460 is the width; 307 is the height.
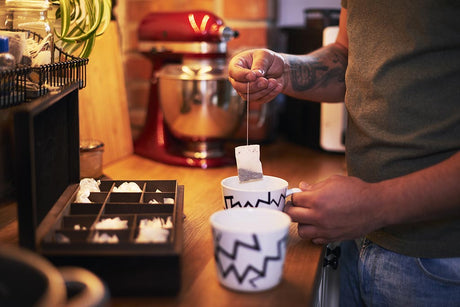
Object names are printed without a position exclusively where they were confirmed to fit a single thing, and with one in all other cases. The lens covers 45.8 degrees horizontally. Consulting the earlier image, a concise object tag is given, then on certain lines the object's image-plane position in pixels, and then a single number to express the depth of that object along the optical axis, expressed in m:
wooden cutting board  1.34
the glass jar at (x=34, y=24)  0.88
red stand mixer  1.39
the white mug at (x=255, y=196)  0.85
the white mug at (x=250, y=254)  0.65
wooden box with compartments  0.65
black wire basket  0.76
